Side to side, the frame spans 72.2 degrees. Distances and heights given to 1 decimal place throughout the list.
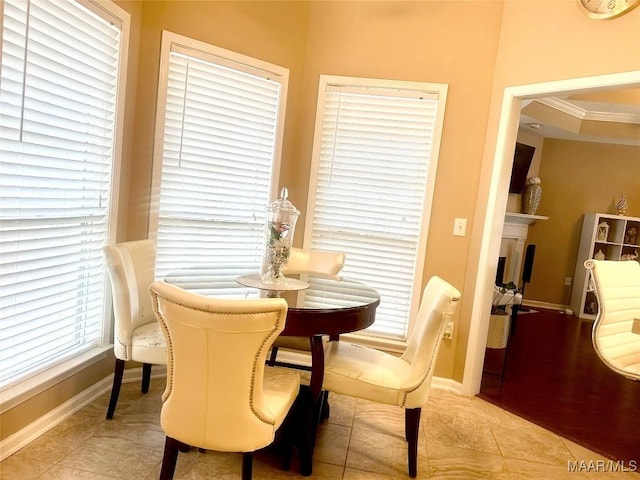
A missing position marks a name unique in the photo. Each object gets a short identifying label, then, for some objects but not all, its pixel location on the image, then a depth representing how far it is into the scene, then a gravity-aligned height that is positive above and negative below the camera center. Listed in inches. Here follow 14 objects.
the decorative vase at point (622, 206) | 248.4 +16.9
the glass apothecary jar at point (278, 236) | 86.8 -7.5
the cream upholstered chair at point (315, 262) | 117.7 -16.2
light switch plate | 126.0 -2.6
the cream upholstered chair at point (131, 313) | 89.3 -27.9
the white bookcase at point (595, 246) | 247.8 -6.9
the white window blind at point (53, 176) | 74.5 -0.6
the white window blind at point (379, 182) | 127.6 +7.6
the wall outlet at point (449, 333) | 127.2 -33.5
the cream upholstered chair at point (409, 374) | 78.5 -31.0
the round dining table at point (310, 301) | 75.4 -18.3
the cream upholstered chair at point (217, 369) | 57.2 -24.4
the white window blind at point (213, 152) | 112.1 +10.6
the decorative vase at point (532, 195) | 241.3 +16.7
